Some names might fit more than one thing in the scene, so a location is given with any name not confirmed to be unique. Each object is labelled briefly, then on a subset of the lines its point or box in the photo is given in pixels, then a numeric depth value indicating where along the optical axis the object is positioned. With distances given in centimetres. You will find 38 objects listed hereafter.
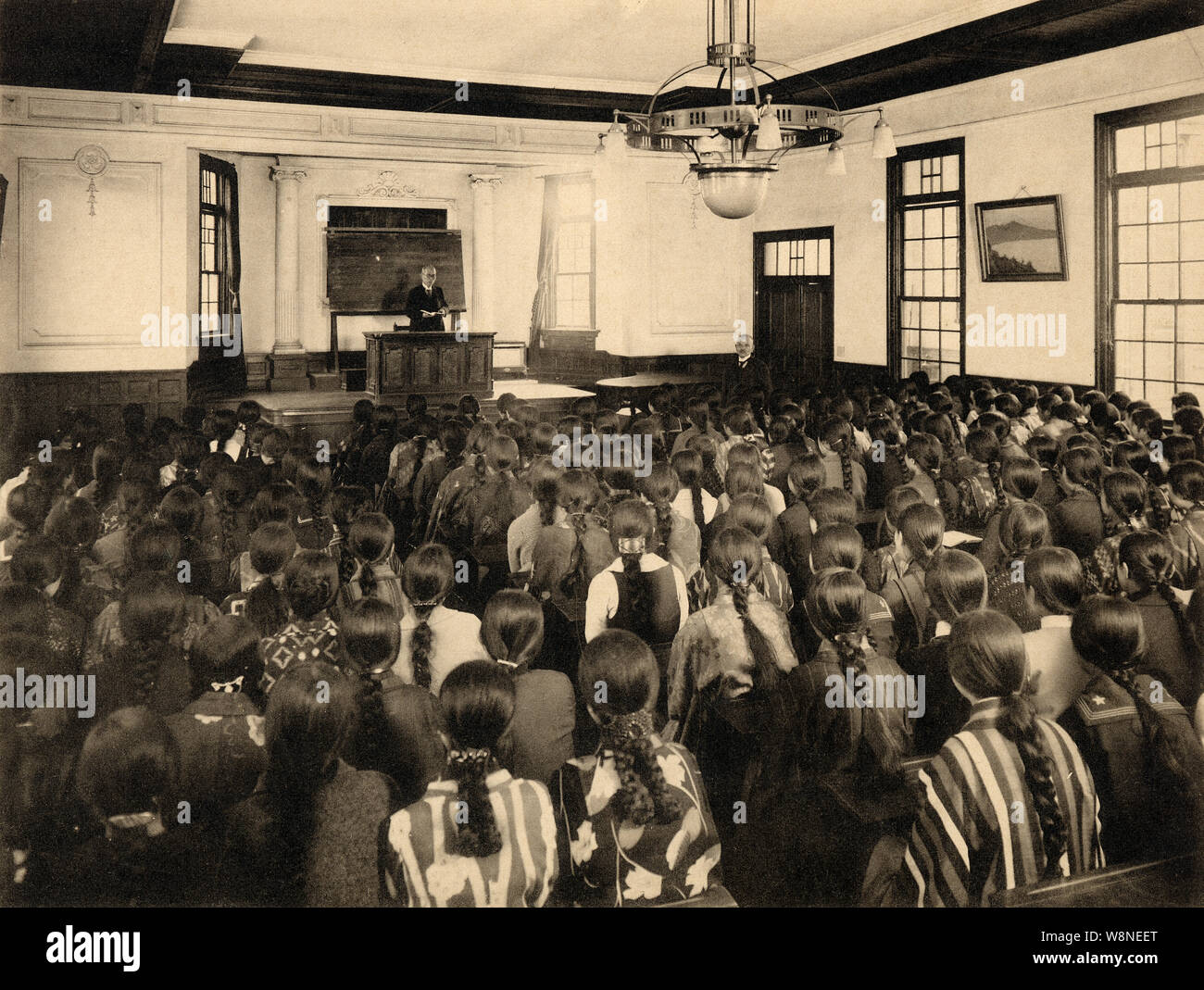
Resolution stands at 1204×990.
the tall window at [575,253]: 1205
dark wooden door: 1029
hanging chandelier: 390
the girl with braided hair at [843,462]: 490
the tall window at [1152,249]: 659
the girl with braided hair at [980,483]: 441
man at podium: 1080
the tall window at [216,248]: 1080
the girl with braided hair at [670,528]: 373
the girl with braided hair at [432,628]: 278
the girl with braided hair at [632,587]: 322
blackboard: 1183
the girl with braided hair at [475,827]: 193
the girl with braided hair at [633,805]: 207
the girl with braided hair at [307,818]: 207
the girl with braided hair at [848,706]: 253
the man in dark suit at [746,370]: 1080
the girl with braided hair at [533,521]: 392
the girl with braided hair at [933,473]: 434
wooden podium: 995
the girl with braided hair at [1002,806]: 205
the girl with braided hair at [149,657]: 257
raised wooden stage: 955
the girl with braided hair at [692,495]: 411
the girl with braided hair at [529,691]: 256
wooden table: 1001
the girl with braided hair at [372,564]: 313
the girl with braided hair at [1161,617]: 284
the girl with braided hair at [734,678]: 292
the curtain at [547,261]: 1228
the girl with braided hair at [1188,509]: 333
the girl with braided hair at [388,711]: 237
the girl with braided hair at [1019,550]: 320
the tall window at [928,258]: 853
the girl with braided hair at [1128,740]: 227
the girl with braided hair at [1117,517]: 333
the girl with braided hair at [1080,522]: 367
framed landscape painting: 750
